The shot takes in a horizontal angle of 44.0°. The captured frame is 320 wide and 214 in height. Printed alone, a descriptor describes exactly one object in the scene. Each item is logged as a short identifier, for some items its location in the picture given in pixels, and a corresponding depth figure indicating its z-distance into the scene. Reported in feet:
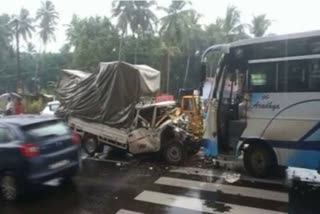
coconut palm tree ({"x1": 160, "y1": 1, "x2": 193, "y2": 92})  157.99
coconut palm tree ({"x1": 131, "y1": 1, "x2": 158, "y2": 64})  157.69
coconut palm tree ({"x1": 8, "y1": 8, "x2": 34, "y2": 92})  210.79
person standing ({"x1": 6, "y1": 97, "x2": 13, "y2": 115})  58.54
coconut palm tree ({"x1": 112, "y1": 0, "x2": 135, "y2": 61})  156.49
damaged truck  37.86
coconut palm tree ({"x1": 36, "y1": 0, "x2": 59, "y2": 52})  206.90
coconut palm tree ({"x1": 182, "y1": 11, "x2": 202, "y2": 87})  162.78
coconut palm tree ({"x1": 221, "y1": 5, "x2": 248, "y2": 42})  168.08
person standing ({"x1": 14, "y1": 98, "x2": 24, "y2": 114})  55.83
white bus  28.35
